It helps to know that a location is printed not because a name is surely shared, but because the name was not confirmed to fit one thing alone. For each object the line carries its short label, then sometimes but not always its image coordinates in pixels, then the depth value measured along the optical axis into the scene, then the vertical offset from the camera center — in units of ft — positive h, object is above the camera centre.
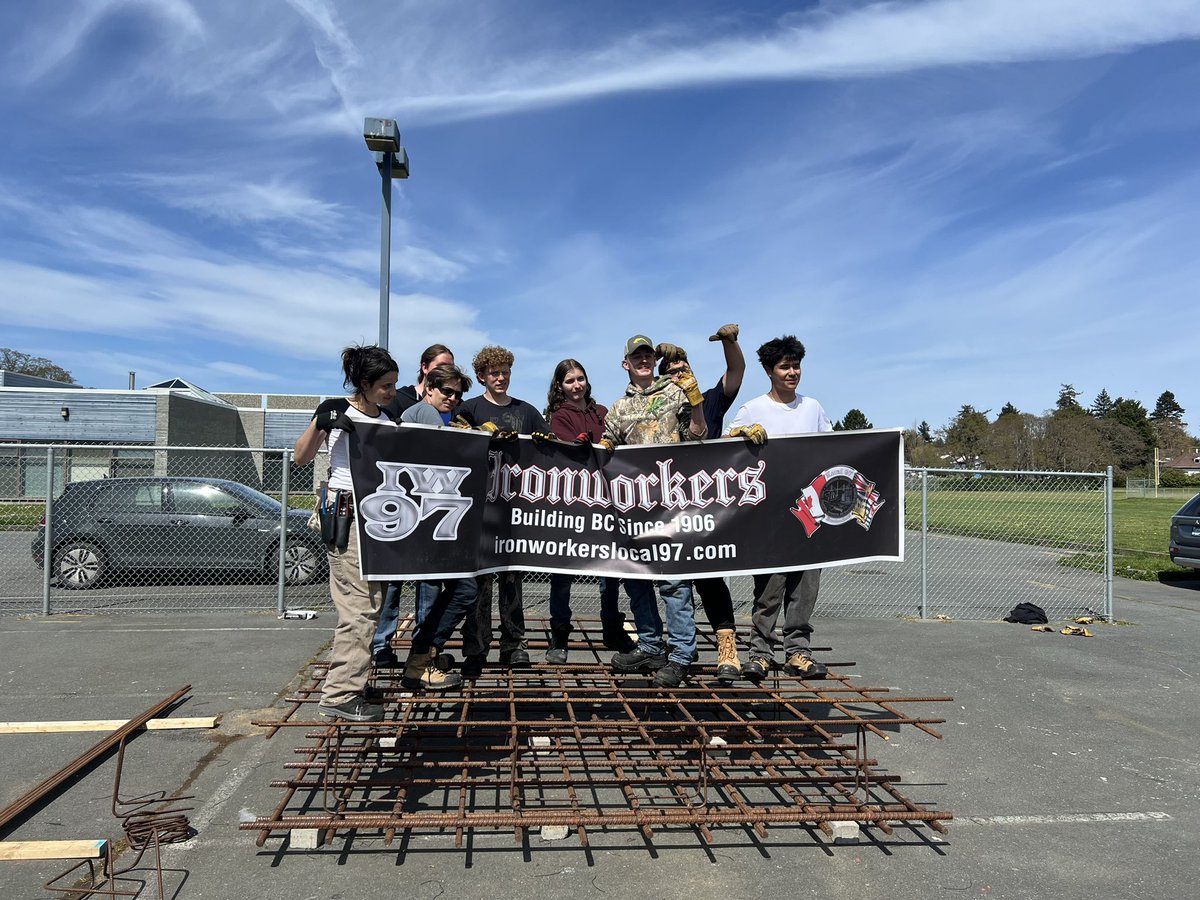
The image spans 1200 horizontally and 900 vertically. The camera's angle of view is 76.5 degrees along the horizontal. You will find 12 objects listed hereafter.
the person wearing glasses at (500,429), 16.05 +0.76
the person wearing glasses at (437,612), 14.89 -3.00
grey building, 33.86 +4.35
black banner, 15.48 -0.85
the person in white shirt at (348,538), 12.58 -1.31
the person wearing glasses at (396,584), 16.66 -2.69
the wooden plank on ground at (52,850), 10.03 -5.36
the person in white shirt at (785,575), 16.51 -2.40
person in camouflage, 15.78 +0.62
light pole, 29.30 +12.09
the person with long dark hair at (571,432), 17.02 +0.71
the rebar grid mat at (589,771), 11.16 -5.20
